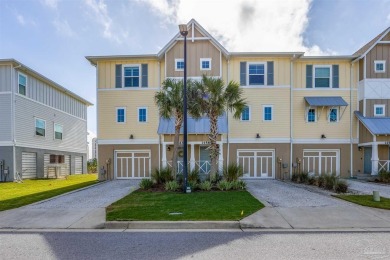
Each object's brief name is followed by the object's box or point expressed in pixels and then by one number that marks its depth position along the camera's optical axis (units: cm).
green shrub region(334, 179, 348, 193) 1223
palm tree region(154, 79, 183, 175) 1355
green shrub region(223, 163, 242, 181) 1348
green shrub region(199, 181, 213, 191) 1231
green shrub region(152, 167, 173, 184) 1375
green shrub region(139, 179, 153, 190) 1312
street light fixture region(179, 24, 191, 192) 1168
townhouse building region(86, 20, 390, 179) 1877
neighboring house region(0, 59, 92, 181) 1888
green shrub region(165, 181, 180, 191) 1239
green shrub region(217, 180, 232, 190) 1245
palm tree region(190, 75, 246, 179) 1323
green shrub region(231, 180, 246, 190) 1276
